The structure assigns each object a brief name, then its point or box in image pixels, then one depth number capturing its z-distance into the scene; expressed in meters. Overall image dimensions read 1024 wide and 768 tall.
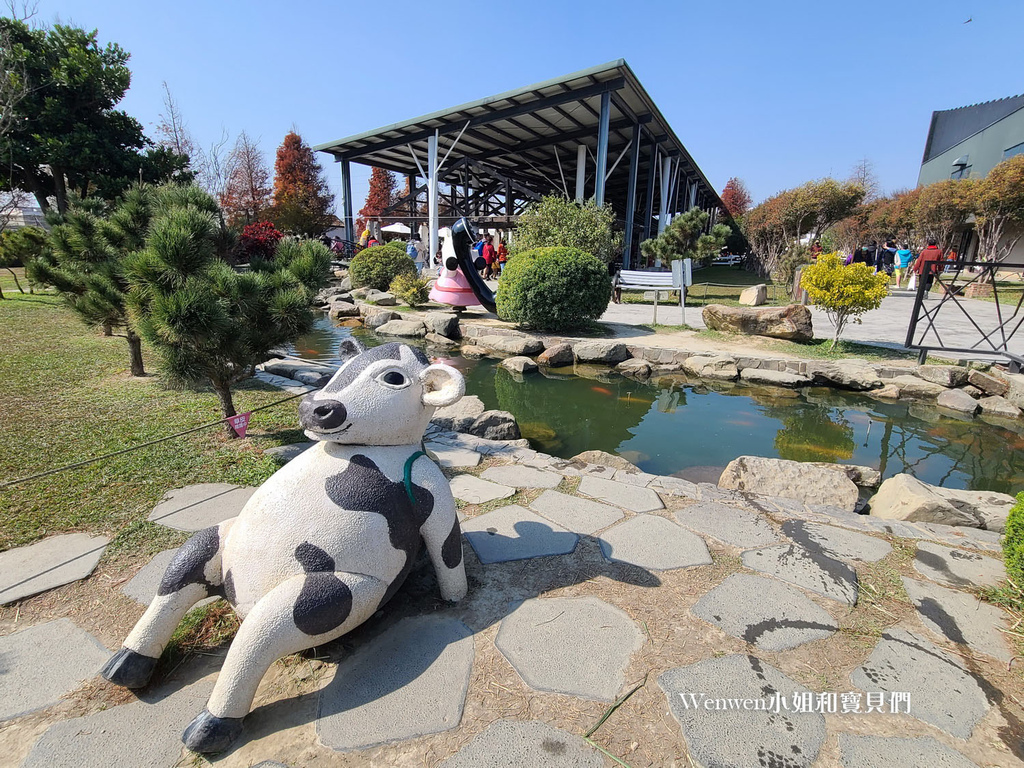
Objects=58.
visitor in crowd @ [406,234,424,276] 20.38
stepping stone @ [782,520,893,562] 2.53
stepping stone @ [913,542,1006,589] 2.31
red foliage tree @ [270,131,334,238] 26.14
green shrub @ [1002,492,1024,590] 2.06
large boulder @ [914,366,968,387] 6.70
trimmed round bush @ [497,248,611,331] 9.17
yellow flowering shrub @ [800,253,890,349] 7.66
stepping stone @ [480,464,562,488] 3.33
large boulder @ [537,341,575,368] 8.29
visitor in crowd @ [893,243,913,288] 18.05
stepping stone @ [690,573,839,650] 1.92
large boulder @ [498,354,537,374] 7.88
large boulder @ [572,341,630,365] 8.15
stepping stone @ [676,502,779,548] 2.66
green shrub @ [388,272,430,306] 12.66
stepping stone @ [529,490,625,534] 2.77
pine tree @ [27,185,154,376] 4.46
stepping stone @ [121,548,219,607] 2.10
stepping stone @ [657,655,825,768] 1.43
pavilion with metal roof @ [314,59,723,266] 15.06
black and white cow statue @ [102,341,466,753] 1.50
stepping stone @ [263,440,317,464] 3.52
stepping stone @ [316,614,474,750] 1.50
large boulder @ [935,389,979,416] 6.11
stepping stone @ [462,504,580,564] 2.47
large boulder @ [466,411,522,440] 4.65
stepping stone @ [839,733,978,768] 1.40
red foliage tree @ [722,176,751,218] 48.47
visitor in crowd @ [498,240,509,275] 19.25
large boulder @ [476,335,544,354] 8.62
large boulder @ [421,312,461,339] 10.02
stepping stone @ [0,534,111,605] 2.14
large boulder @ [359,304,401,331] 11.18
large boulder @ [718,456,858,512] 3.39
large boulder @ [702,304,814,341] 8.77
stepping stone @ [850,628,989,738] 1.56
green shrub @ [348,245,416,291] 14.77
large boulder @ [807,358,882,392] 6.85
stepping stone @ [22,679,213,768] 1.40
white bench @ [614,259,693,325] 11.80
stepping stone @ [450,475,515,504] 3.12
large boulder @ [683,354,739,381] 7.51
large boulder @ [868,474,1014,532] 3.04
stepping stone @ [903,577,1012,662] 1.90
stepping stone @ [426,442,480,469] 3.70
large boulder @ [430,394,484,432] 4.69
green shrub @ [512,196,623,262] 12.85
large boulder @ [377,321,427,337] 10.27
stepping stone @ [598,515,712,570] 2.43
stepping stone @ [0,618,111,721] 1.61
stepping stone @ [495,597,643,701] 1.68
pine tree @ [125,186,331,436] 2.99
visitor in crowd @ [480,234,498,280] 19.40
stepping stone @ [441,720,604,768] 1.40
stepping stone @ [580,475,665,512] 3.02
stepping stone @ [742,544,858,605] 2.22
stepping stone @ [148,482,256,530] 2.67
